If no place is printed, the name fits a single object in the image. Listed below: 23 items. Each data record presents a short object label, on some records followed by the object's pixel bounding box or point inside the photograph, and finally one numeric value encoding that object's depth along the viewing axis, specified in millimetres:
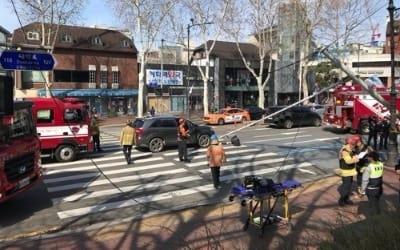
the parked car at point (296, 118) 31703
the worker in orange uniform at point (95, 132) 20170
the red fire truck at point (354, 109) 26312
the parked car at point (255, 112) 40969
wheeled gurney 8742
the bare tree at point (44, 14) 40456
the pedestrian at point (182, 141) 17438
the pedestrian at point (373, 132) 20047
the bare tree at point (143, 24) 41781
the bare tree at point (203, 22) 44344
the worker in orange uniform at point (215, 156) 12695
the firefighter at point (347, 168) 10484
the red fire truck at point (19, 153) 9828
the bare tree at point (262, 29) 44625
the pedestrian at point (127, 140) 17406
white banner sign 53312
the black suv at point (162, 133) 20672
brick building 47484
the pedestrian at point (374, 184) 9570
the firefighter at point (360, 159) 11107
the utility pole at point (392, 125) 15141
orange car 38000
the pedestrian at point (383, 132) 20281
